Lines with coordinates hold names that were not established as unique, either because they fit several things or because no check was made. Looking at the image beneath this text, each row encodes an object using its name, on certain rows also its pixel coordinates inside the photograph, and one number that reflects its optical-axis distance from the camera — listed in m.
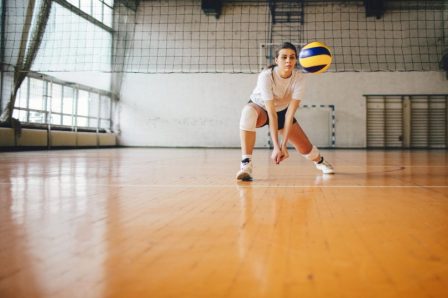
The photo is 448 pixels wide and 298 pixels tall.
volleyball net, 13.46
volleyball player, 3.13
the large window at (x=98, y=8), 11.95
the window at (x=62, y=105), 10.10
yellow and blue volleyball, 4.26
